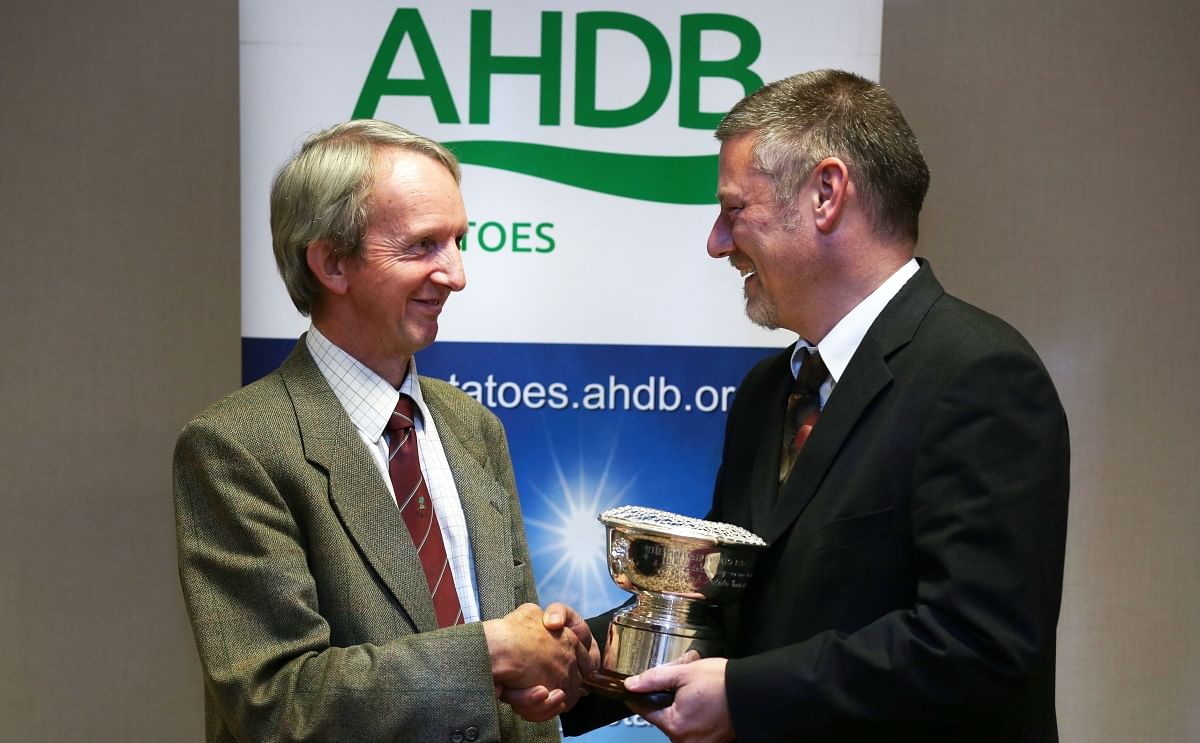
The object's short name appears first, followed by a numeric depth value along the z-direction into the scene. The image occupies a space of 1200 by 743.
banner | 3.18
